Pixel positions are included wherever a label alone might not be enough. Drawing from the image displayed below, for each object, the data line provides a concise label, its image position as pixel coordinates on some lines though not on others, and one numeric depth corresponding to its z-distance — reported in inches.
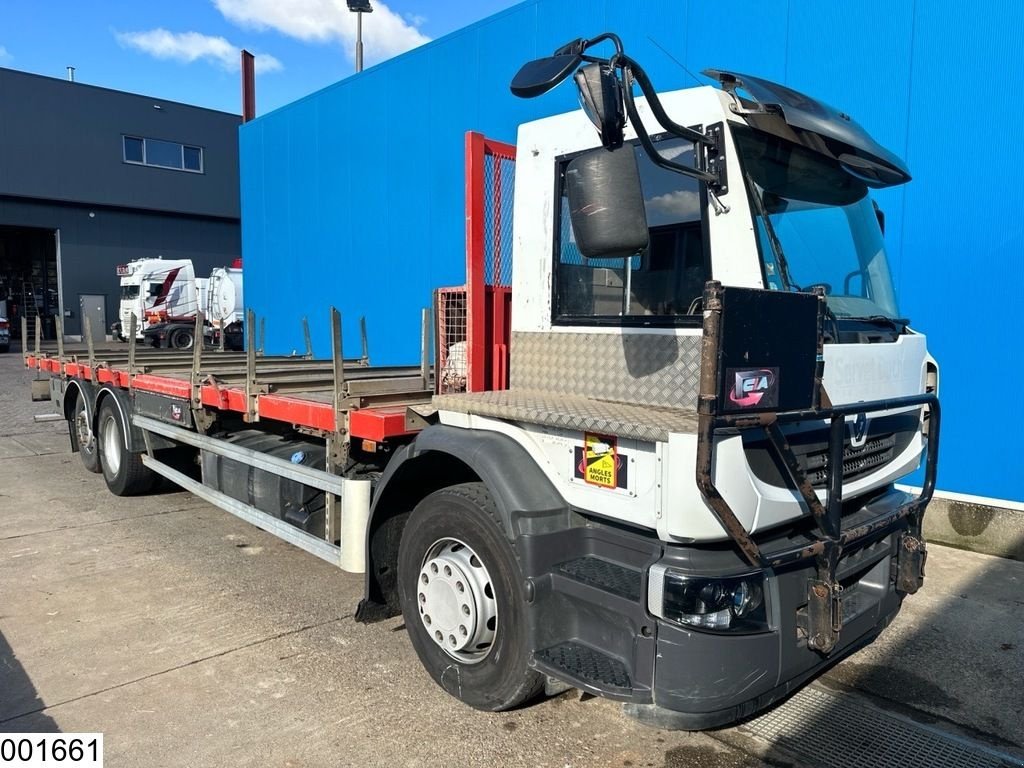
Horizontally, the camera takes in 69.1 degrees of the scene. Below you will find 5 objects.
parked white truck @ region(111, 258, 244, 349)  979.9
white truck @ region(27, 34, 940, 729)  96.5
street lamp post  741.3
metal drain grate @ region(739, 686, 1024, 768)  123.0
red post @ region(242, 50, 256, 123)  675.4
